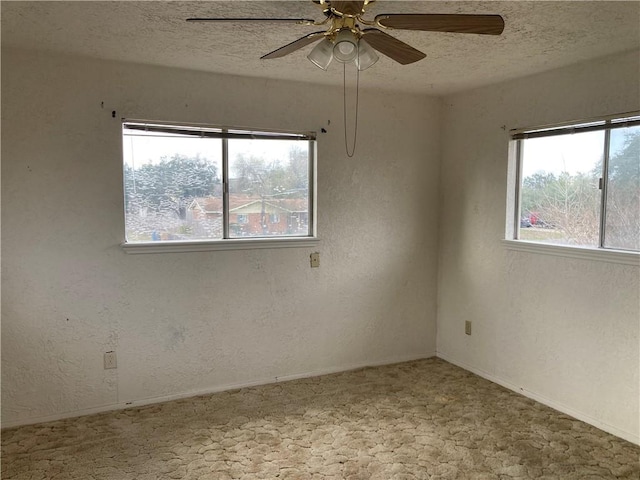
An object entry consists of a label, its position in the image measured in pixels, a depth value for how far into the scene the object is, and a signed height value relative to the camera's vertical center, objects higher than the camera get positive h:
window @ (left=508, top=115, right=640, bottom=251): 2.85 +0.20
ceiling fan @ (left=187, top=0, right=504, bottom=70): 1.76 +0.73
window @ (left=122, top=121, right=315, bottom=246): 3.25 +0.20
